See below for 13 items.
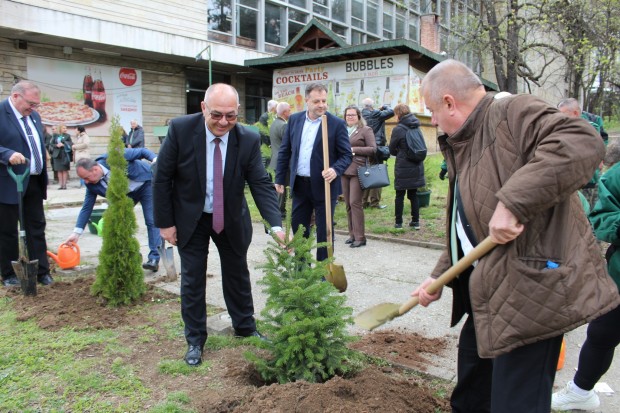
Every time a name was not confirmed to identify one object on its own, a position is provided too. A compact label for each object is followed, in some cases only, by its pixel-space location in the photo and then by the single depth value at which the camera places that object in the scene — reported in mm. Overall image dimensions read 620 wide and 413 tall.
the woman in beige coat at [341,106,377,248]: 7559
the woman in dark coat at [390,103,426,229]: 8031
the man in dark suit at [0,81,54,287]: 5395
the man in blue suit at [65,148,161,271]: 5477
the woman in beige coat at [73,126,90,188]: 15312
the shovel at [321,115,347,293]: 4902
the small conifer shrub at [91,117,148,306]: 4742
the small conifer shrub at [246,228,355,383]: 3174
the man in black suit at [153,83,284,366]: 3637
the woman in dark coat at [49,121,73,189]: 14987
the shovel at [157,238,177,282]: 5754
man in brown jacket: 1811
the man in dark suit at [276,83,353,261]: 5480
